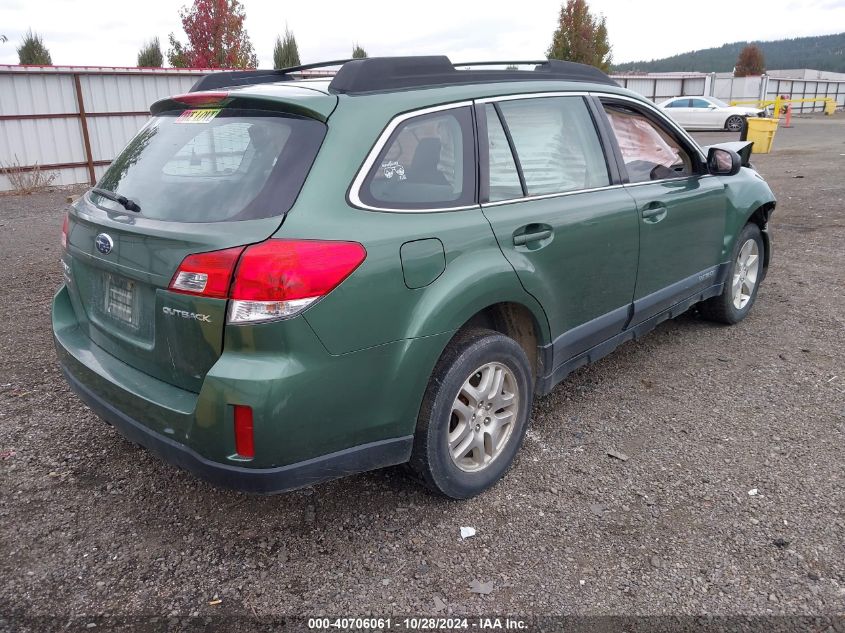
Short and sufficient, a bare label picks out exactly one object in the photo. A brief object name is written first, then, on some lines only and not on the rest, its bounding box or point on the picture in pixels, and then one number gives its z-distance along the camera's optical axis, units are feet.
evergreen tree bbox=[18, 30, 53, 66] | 70.38
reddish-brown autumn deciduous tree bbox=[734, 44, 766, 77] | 195.72
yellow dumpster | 58.49
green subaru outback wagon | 7.43
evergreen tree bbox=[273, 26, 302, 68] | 78.74
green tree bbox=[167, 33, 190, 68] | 93.97
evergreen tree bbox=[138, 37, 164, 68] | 78.43
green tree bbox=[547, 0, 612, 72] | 107.45
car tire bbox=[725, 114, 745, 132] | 83.15
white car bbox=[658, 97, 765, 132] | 84.74
